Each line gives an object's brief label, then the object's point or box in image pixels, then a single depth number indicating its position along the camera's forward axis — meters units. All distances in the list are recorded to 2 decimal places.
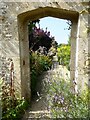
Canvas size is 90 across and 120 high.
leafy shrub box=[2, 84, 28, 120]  2.11
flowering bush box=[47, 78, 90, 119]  1.87
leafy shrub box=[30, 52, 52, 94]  3.19
